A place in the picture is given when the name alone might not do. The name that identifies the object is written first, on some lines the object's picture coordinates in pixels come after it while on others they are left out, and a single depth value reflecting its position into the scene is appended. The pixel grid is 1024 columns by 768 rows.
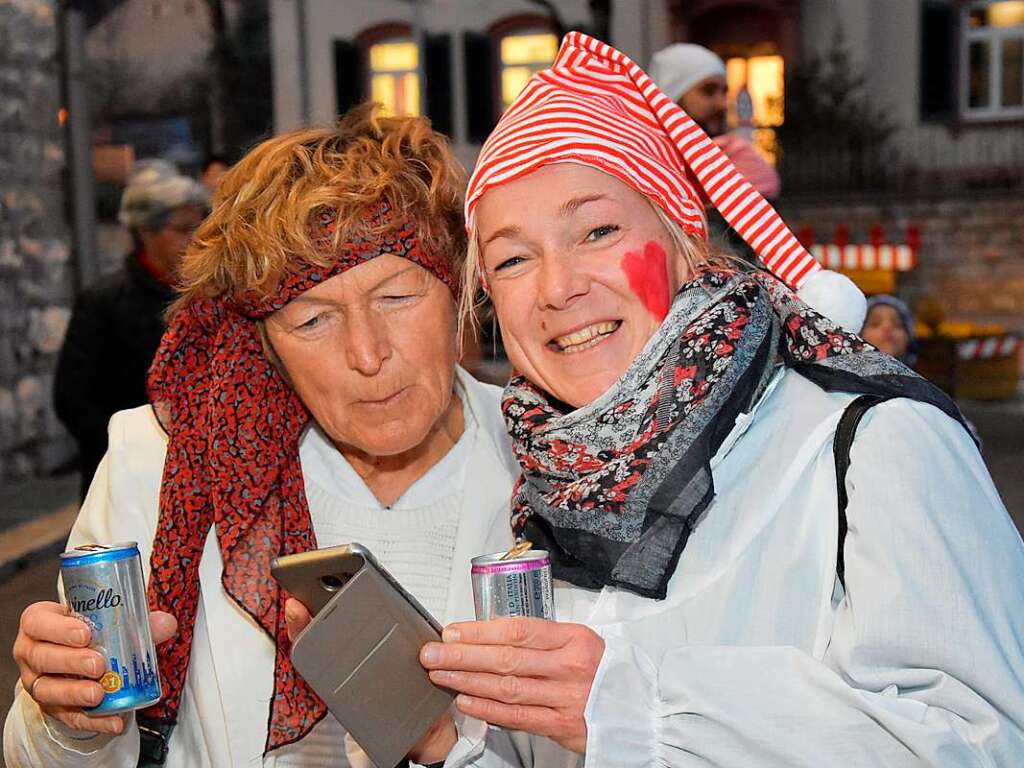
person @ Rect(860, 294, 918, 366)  5.99
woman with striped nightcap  1.42
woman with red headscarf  2.07
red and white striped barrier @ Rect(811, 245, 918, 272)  11.59
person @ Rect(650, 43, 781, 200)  4.82
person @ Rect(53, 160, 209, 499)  4.50
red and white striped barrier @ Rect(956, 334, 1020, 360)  9.80
